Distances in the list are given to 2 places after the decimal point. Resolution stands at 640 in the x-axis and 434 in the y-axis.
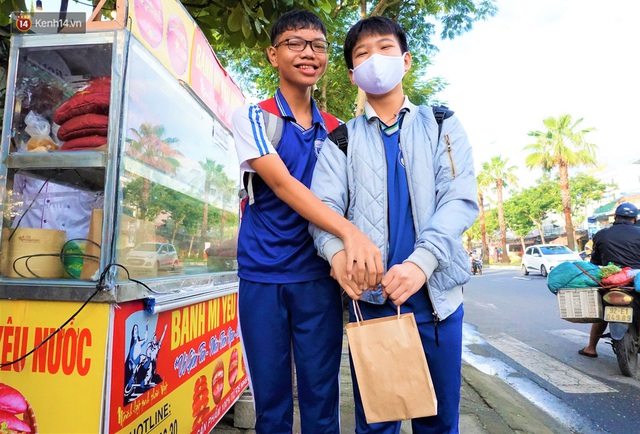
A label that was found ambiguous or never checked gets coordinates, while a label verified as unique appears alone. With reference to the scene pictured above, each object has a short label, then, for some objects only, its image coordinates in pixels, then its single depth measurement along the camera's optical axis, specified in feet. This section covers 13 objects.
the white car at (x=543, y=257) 56.80
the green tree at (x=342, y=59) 23.93
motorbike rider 15.62
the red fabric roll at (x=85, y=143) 5.44
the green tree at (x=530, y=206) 114.73
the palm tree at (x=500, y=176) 127.54
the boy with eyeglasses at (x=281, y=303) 4.73
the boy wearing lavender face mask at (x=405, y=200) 4.31
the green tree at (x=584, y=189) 104.78
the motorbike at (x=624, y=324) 13.65
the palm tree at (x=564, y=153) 84.94
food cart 4.84
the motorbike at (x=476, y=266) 77.82
